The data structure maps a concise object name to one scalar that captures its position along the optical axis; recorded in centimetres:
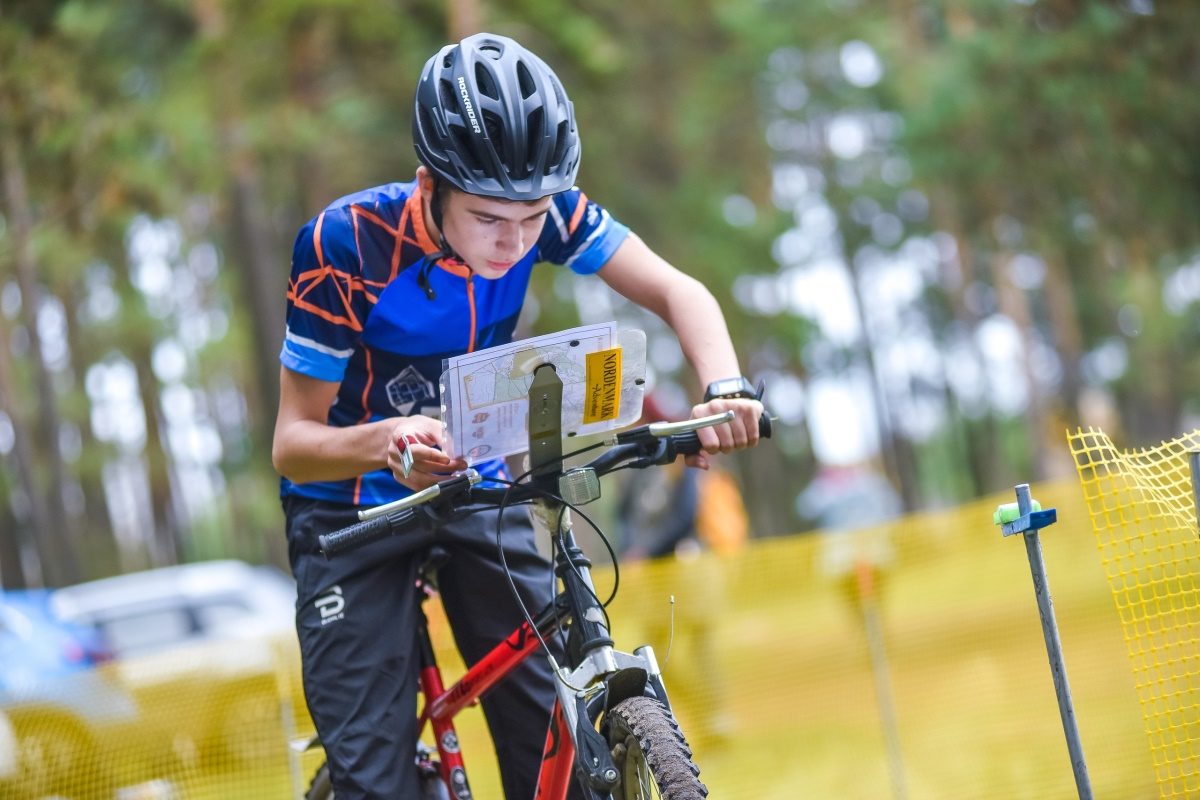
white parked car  1588
